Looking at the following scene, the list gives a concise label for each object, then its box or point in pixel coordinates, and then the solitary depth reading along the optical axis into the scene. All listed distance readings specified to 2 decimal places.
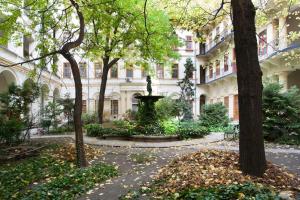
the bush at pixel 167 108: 12.60
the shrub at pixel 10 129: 7.56
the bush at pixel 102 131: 10.32
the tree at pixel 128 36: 9.80
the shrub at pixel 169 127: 10.43
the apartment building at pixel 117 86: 23.90
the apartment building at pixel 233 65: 12.55
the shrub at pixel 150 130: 10.38
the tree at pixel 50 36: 6.15
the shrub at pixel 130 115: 15.40
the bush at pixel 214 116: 13.74
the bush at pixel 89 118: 16.54
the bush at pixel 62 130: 13.68
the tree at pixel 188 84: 19.81
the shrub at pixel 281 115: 8.75
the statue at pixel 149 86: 12.06
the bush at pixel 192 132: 10.04
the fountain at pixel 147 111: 10.93
